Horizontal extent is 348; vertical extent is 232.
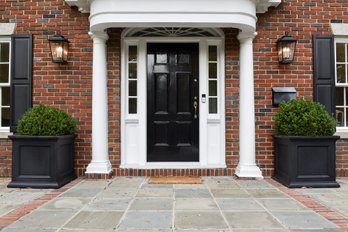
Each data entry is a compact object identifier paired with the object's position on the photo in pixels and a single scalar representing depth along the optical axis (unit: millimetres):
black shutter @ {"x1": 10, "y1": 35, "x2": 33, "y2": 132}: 5895
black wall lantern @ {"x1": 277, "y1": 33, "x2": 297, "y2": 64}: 5699
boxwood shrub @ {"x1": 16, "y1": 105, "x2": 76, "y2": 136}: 5039
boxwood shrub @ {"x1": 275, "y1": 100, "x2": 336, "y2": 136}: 5062
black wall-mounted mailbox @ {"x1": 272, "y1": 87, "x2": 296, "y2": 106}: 5875
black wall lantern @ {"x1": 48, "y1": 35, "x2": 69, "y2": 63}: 5672
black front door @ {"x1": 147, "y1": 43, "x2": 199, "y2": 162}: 6098
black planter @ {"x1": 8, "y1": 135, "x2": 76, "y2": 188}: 4992
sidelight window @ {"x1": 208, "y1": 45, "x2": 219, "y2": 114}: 6109
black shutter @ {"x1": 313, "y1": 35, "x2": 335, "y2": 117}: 5934
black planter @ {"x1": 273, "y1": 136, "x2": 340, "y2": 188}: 5059
